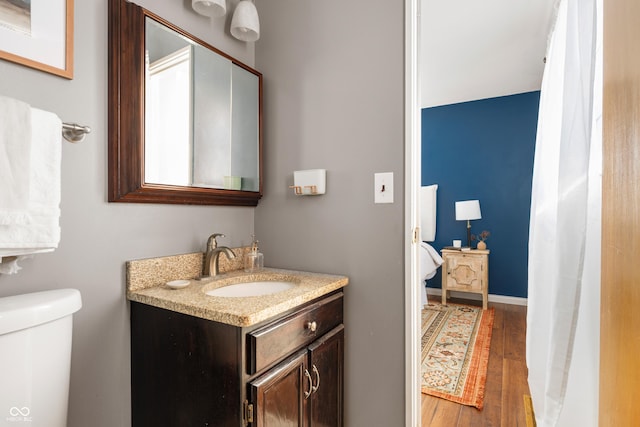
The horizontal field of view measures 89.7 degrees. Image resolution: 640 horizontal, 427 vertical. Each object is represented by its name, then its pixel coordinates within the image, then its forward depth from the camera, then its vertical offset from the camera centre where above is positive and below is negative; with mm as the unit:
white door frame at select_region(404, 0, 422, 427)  1300 -36
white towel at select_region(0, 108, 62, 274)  774 +5
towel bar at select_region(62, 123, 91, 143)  907 +221
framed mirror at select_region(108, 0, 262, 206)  1096 +362
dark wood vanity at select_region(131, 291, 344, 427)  910 -508
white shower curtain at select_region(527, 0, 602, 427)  986 -79
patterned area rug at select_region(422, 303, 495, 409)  1945 -1093
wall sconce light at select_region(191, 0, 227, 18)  1296 +828
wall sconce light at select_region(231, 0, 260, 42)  1439 +844
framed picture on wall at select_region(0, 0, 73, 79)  867 +493
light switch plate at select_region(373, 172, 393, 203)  1346 +93
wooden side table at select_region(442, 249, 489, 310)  3615 -718
